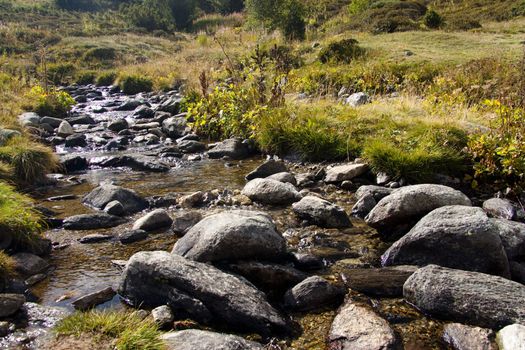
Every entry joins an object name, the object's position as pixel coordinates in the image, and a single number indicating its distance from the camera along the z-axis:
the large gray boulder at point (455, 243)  5.02
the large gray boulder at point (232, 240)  5.16
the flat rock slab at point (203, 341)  3.71
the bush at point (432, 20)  27.67
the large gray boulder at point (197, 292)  4.33
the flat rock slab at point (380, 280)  4.89
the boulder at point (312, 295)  4.68
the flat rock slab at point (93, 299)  4.72
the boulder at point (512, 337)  3.68
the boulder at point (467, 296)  4.16
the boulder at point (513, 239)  5.33
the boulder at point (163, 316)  4.29
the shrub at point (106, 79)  26.10
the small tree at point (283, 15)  27.45
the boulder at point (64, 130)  13.59
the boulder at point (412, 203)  6.18
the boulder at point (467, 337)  3.96
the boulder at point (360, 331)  3.93
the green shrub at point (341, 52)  19.91
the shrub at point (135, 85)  23.14
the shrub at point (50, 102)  16.36
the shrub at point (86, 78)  27.27
